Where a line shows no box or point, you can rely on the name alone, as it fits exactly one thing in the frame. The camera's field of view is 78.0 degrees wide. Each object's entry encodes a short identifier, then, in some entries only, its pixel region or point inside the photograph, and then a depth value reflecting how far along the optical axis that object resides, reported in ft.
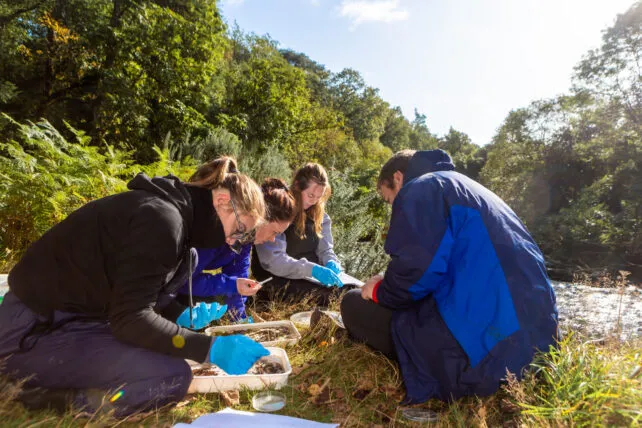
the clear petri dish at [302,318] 10.87
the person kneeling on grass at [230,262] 9.62
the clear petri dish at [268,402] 6.65
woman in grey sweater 11.86
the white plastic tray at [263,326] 9.27
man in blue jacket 6.31
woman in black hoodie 5.70
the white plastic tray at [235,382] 7.00
